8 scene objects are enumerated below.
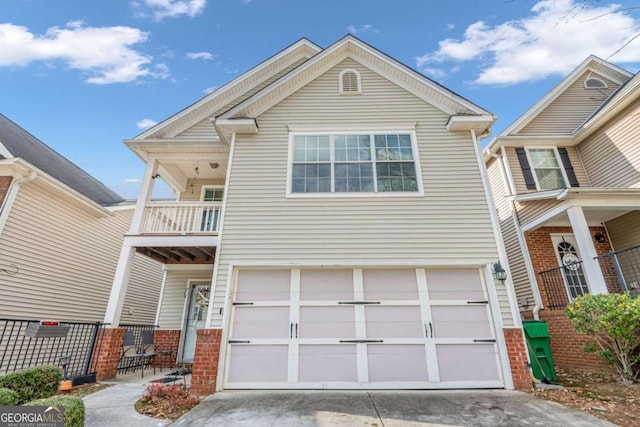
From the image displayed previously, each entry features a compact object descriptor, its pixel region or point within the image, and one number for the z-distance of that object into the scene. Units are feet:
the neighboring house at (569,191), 22.66
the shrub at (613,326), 15.87
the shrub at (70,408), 8.36
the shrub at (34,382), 11.62
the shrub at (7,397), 8.86
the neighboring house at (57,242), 24.79
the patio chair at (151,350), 24.10
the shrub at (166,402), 13.51
